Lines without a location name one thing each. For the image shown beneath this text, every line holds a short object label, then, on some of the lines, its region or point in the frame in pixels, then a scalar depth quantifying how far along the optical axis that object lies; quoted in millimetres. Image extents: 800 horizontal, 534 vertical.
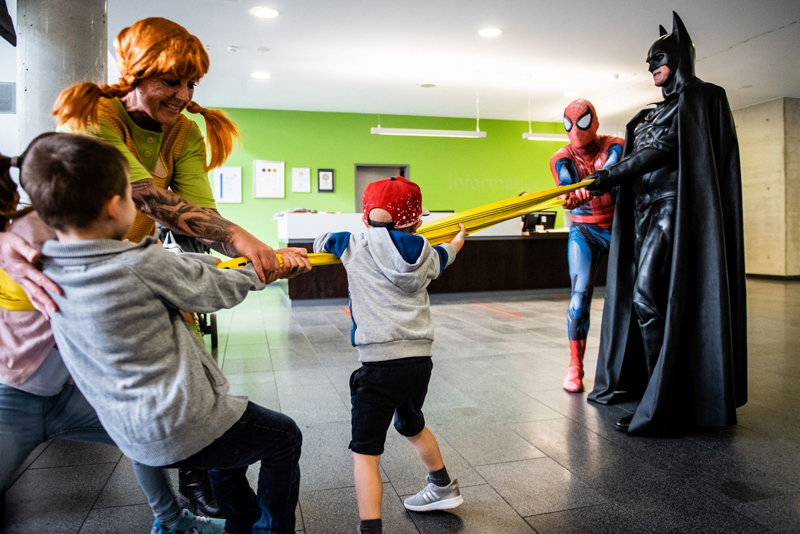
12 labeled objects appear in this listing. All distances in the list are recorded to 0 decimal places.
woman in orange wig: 1548
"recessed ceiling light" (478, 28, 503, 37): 7465
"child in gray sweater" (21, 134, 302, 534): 1113
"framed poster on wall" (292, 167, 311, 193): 11555
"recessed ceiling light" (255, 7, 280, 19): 6640
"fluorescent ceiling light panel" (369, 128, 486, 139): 10219
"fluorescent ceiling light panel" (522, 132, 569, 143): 10805
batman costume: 2617
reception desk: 8906
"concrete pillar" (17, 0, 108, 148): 2621
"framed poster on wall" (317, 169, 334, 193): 11719
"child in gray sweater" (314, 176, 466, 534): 1703
